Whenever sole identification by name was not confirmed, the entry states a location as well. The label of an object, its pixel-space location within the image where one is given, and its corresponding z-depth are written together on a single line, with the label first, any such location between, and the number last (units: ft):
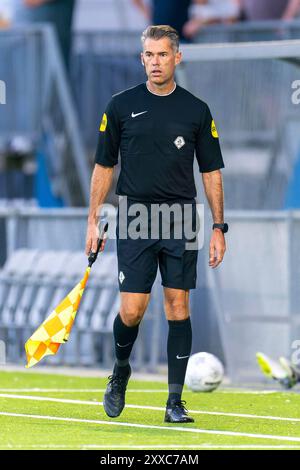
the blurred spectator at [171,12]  56.08
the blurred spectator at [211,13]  57.62
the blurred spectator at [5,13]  62.69
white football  40.88
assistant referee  32.37
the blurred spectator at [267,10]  59.21
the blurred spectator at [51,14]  60.13
